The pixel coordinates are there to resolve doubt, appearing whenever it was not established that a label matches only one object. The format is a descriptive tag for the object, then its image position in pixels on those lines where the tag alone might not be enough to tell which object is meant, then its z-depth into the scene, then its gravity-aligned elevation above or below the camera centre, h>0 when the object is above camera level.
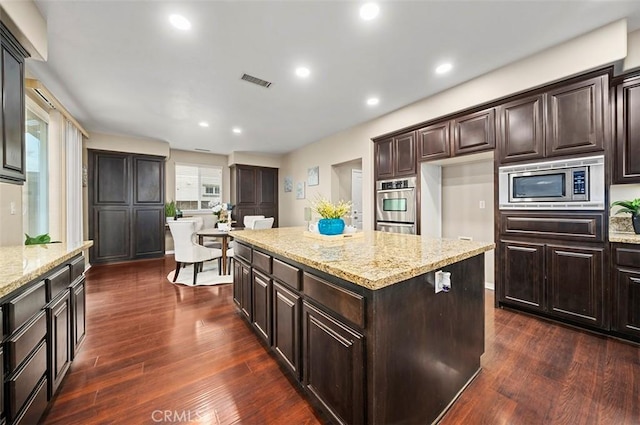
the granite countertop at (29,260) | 1.13 -0.28
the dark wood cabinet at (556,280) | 2.33 -0.68
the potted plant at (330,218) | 2.25 -0.05
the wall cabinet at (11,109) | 1.72 +0.74
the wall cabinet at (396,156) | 3.87 +0.90
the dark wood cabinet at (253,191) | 7.05 +0.60
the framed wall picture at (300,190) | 6.63 +0.57
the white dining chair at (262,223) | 4.80 -0.22
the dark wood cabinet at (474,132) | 2.97 +0.97
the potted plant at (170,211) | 6.27 +0.03
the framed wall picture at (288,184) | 7.11 +0.81
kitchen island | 1.11 -0.59
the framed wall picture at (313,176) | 6.02 +0.87
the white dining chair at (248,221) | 6.12 -0.22
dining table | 4.03 -0.38
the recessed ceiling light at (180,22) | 2.05 +1.57
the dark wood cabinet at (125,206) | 5.28 +0.14
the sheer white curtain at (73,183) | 4.05 +0.50
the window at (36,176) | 3.25 +0.51
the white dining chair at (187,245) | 3.72 -0.49
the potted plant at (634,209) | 2.33 +0.02
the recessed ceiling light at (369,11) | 1.95 +1.58
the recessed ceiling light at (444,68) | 2.78 +1.60
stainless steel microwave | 2.31 +0.27
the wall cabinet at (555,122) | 2.29 +0.88
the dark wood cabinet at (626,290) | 2.14 -0.68
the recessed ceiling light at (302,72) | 2.85 +1.61
